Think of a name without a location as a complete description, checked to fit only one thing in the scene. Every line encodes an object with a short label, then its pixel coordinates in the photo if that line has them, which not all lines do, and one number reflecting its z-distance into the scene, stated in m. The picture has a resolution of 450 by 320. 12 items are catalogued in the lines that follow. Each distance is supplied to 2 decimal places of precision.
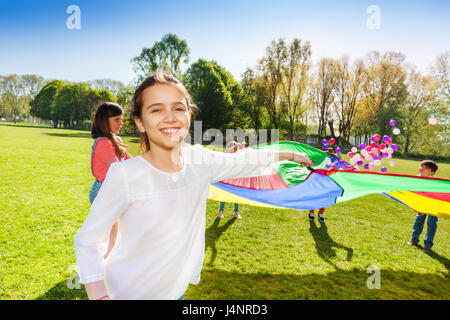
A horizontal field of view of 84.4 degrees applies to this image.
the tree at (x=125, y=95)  38.45
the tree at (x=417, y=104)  33.84
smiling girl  1.18
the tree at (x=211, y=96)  38.81
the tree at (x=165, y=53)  39.91
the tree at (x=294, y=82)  33.28
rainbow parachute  3.24
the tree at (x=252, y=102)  36.81
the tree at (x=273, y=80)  33.94
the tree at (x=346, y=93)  33.59
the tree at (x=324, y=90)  33.88
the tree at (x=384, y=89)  33.44
